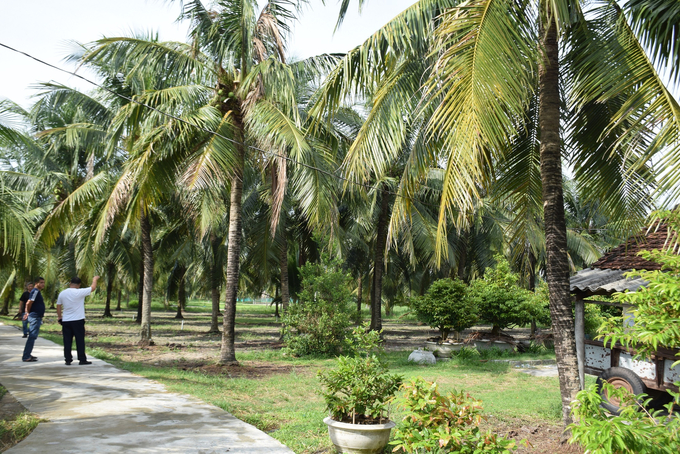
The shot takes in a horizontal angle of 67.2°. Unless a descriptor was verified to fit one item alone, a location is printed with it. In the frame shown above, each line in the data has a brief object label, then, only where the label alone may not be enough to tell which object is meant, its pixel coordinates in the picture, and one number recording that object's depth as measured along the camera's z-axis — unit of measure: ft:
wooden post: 29.12
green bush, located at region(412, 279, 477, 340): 55.57
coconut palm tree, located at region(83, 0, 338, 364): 34.06
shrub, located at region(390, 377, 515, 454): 12.61
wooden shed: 24.16
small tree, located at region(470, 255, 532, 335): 58.91
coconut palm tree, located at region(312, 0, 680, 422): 15.88
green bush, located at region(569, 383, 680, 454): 8.41
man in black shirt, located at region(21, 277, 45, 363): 33.68
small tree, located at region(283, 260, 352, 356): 48.67
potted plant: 16.53
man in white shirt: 31.42
